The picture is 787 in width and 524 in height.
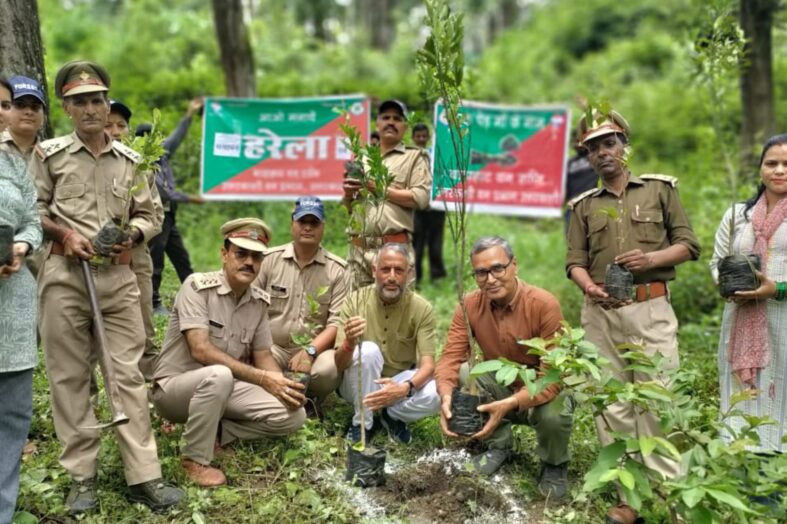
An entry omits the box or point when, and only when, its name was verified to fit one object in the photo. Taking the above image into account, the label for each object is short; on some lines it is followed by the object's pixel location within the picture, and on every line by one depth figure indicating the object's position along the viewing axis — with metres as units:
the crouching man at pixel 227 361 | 3.92
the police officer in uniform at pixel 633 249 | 3.88
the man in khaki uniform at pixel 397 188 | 5.12
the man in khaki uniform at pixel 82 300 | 3.59
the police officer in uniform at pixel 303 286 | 4.70
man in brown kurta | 3.85
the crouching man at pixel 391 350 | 4.26
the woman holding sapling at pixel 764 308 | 3.63
